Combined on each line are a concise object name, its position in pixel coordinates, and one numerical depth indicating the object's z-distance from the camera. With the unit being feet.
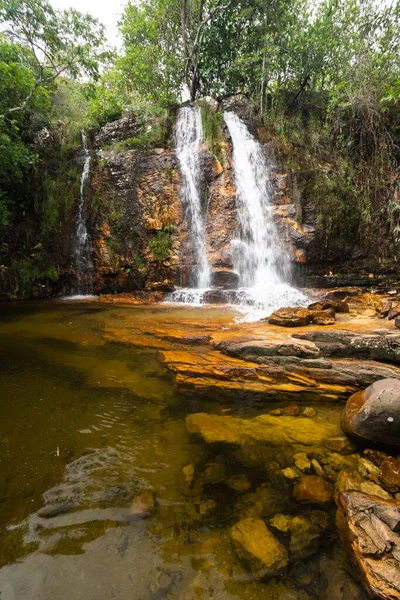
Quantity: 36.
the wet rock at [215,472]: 6.17
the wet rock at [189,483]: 5.84
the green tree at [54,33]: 24.14
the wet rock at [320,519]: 5.18
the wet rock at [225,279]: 29.30
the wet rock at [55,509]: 5.13
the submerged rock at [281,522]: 5.11
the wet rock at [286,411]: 8.90
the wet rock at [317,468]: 6.37
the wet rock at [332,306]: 18.80
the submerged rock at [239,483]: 5.99
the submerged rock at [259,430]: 7.50
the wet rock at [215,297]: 25.72
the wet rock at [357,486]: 5.79
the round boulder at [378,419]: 6.88
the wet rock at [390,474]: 5.93
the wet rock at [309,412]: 8.78
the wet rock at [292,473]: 6.28
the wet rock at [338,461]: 6.61
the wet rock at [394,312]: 15.37
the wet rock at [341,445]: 7.16
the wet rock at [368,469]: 6.27
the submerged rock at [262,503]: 5.44
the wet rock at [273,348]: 11.89
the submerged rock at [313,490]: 5.74
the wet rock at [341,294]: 24.61
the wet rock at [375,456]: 6.66
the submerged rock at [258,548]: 4.46
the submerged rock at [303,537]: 4.75
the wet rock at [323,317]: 15.75
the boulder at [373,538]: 4.03
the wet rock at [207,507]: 5.42
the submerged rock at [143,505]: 5.30
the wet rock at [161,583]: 4.05
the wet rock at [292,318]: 15.84
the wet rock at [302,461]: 6.56
